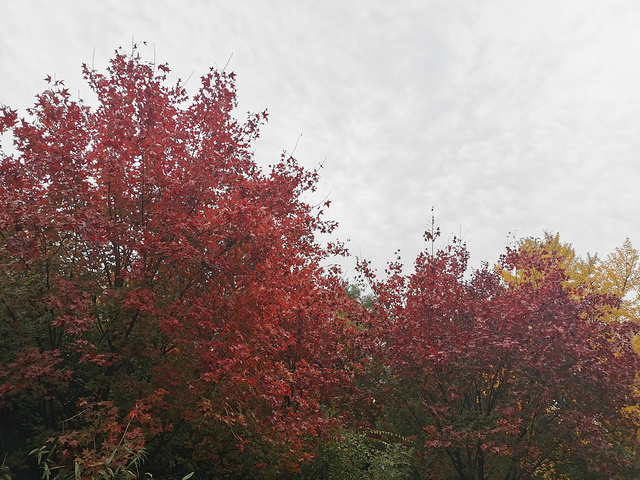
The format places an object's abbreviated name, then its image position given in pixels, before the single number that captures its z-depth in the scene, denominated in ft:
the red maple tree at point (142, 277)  17.75
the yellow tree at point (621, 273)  57.47
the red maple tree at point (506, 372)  27.96
